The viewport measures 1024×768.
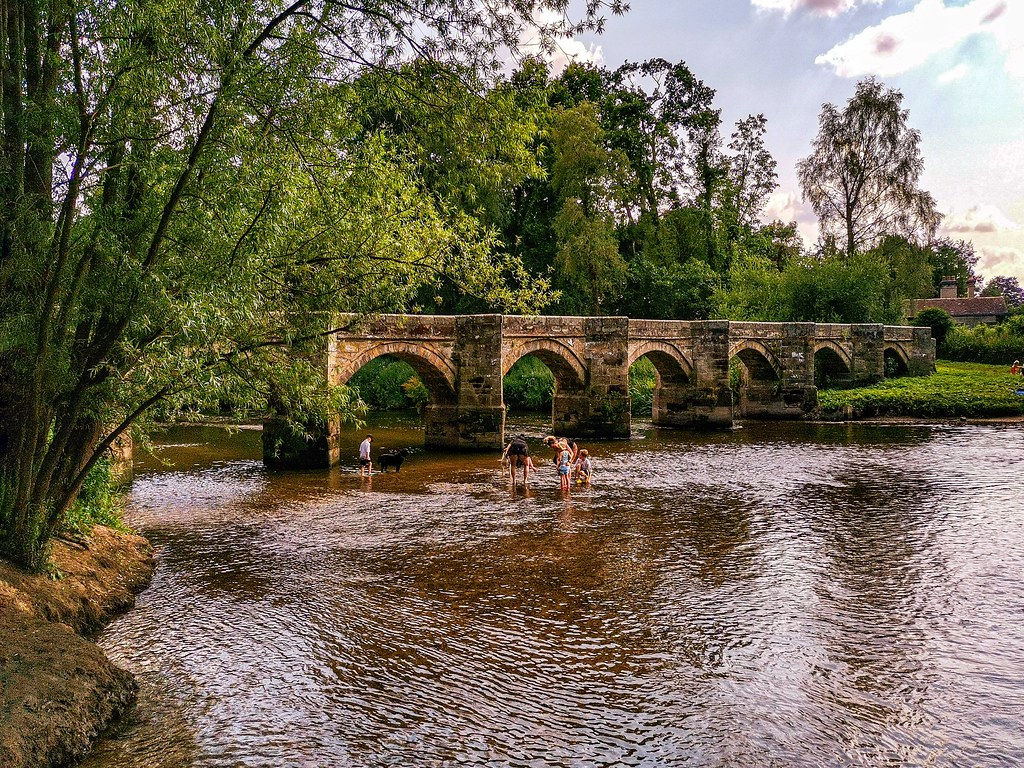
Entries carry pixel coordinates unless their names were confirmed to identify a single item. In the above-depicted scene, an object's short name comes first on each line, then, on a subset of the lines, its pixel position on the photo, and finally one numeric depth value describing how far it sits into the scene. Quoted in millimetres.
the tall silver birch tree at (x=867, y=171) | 38688
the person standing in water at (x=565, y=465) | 15539
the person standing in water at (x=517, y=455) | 16094
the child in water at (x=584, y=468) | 16531
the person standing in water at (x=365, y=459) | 17562
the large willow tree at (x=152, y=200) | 6246
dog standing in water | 18000
